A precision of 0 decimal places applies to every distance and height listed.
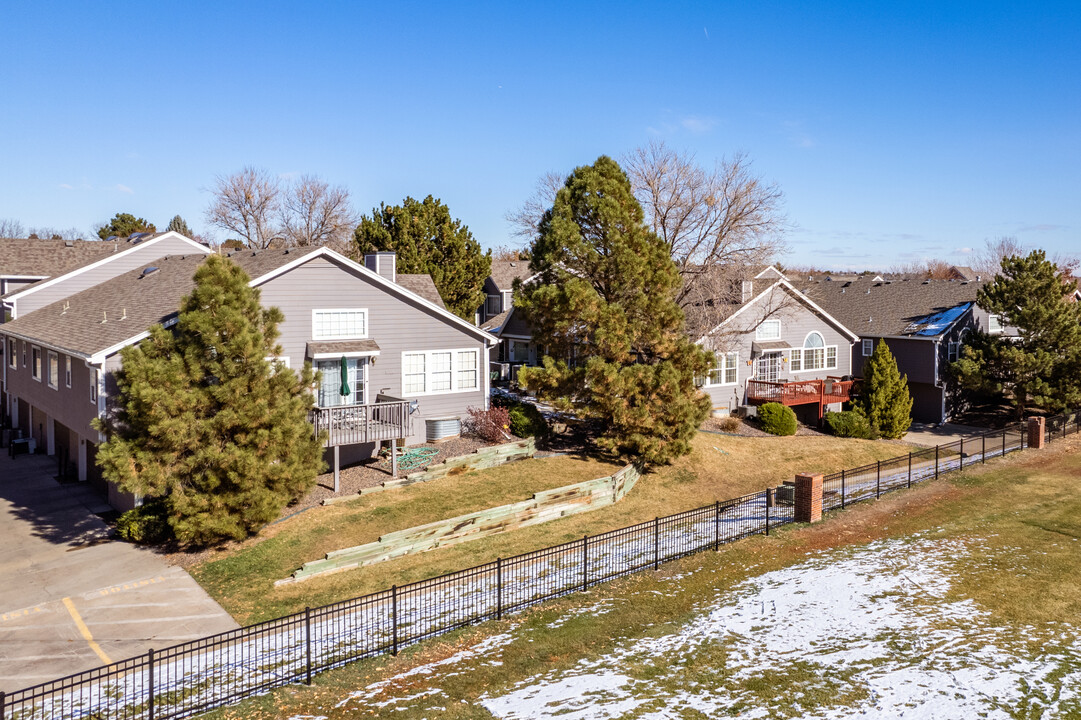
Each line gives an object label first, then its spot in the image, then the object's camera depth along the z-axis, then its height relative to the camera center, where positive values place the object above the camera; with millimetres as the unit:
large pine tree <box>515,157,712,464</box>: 28281 +1362
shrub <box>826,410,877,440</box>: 38625 -3462
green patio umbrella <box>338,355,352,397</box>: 26141 -722
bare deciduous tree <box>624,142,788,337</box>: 39656 +6745
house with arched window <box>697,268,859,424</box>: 40094 +265
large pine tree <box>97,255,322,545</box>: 19406 -1633
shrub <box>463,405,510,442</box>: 29453 -2517
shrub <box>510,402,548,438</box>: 30812 -2571
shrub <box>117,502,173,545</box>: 21422 -4684
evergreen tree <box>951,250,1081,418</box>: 38281 +620
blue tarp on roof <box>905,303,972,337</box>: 44062 +2092
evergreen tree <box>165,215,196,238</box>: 98062 +18056
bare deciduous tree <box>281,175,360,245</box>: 75438 +14191
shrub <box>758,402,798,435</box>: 37750 -3069
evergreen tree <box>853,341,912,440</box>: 38938 -2118
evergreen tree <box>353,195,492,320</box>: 49500 +7668
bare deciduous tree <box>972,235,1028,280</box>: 96312 +12339
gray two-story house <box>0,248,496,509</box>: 24797 +499
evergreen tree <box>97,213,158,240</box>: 82819 +15089
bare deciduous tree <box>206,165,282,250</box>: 72875 +14567
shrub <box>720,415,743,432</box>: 37469 -3300
